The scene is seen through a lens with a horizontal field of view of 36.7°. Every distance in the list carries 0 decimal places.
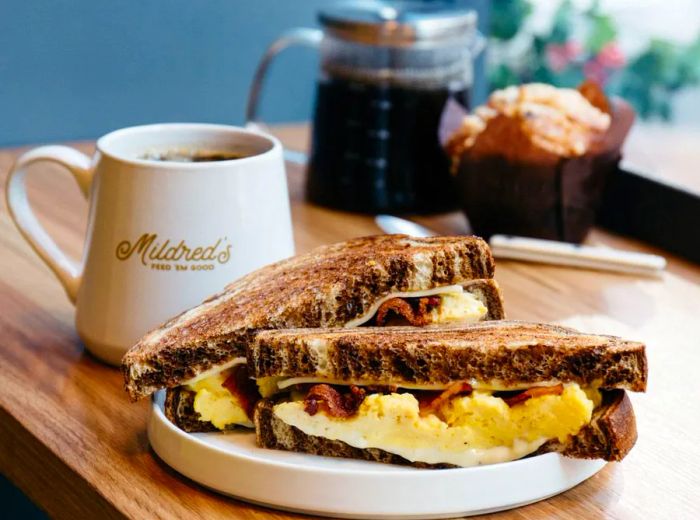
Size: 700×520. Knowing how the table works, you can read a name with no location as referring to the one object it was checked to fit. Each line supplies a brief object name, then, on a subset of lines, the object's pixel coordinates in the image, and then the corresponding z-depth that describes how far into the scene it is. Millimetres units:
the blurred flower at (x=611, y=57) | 3201
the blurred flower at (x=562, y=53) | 3174
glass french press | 1490
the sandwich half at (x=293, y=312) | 794
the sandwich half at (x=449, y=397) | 726
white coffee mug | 924
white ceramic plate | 710
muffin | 1348
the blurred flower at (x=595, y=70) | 3215
